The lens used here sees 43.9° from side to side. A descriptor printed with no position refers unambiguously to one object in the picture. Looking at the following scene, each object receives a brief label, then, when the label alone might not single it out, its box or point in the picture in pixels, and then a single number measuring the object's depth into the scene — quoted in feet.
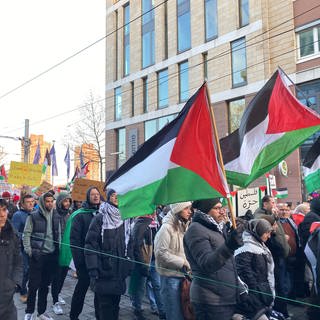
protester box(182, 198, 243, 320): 11.22
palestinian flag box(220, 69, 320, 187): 14.14
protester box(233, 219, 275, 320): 13.70
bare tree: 106.63
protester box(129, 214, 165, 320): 19.36
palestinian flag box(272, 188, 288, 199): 39.14
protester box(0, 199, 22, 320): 12.89
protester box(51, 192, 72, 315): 20.42
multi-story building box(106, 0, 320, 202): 68.08
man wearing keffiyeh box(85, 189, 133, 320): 15.64
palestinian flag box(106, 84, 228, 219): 11.49
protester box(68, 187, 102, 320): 18.02
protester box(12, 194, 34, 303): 24.00
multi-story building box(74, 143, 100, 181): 107.60
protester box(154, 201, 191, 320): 14.79
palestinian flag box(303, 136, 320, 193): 18.52
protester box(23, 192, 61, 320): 18.76
